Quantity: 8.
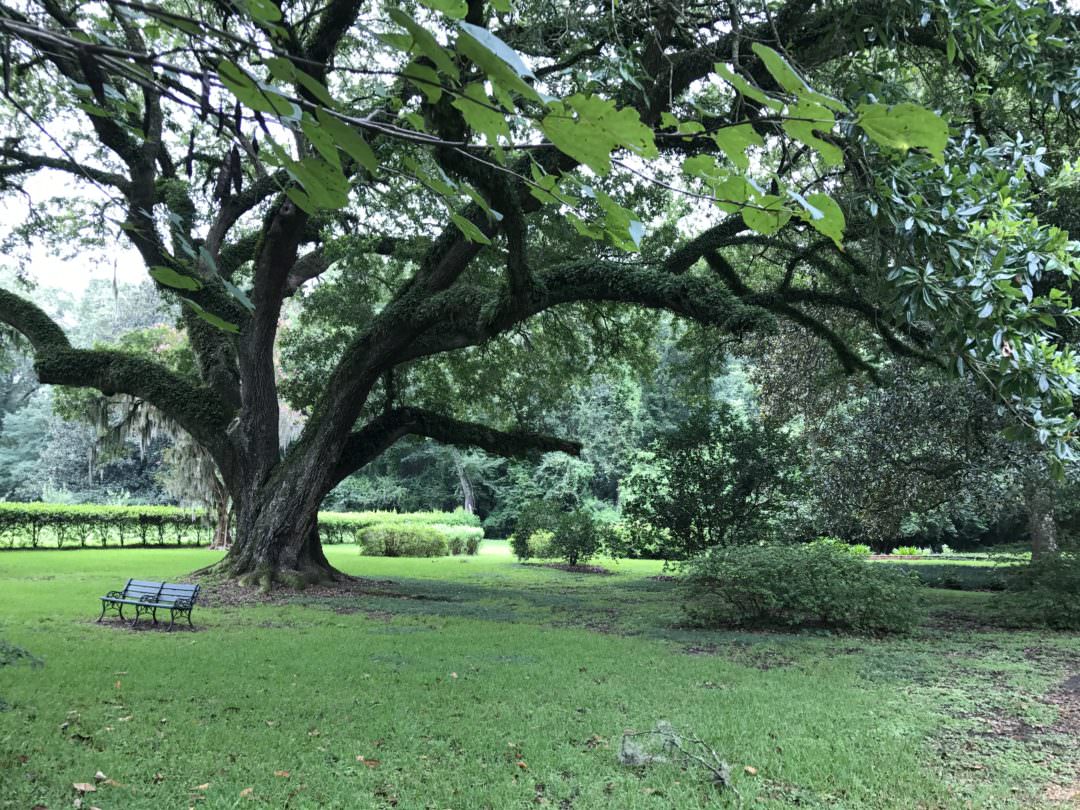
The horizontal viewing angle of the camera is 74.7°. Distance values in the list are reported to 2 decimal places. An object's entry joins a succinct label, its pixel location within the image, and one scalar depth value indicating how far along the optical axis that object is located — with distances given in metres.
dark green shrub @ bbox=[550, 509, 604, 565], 20.06
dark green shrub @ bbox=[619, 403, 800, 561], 13.34
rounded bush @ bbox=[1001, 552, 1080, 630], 9.52
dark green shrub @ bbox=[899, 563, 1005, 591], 15.34
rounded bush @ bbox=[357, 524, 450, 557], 23.73
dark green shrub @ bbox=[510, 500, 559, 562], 21.06
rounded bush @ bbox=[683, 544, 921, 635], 8.56
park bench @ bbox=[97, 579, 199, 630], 8.06
